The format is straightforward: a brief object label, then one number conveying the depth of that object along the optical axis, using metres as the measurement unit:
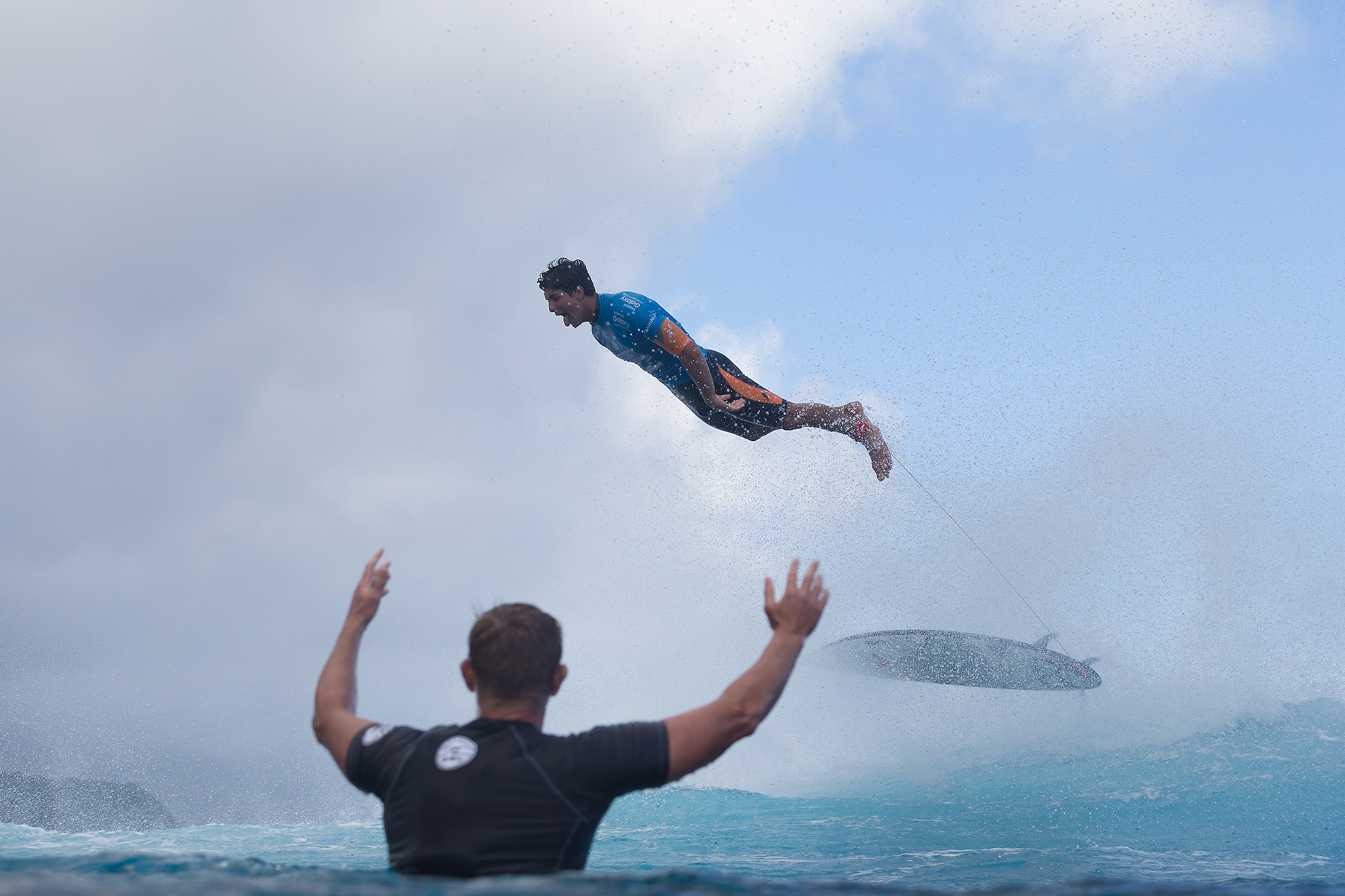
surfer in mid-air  6.50
